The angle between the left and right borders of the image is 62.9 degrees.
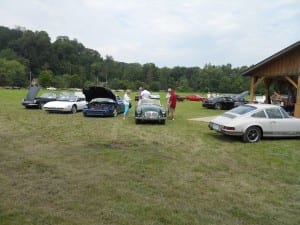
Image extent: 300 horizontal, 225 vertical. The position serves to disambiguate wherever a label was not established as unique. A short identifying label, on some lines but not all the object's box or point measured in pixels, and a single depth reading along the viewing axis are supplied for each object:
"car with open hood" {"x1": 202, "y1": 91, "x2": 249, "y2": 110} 21.71
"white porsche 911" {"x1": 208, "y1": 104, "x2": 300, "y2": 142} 8.37
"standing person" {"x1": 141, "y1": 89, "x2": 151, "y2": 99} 14.56
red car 35.87
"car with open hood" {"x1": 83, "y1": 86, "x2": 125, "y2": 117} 13.79
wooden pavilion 12.81
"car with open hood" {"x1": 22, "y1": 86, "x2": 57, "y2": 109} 17.19
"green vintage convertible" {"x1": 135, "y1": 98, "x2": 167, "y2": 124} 11.54
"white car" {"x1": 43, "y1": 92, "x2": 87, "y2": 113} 15.15
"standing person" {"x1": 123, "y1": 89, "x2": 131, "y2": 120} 13.45
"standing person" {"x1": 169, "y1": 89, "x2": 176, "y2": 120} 13.32
